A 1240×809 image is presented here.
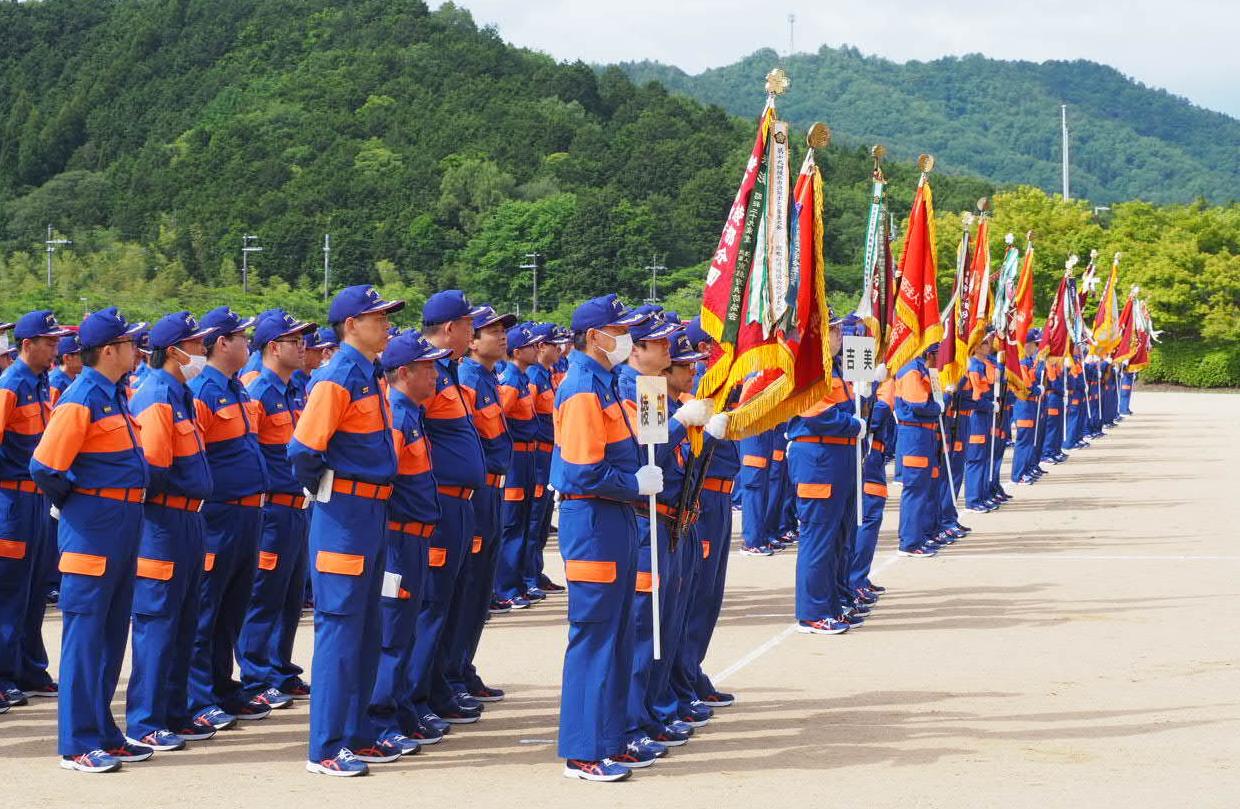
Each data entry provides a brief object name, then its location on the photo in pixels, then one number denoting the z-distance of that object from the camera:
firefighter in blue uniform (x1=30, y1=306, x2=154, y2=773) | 7.91
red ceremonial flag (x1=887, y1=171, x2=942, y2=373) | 15.18
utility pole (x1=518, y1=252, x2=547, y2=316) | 89.86
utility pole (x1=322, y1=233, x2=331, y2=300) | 86.94
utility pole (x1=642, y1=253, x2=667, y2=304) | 82.12
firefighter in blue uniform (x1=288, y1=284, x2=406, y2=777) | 7.79
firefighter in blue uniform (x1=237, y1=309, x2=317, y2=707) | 9.60
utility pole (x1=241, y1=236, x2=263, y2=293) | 87.04
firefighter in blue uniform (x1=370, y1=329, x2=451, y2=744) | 8.43
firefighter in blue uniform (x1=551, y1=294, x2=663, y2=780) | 7.71
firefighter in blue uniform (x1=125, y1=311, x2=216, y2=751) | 8.34
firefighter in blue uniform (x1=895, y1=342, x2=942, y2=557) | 16.06
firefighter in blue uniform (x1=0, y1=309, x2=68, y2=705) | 9.83
